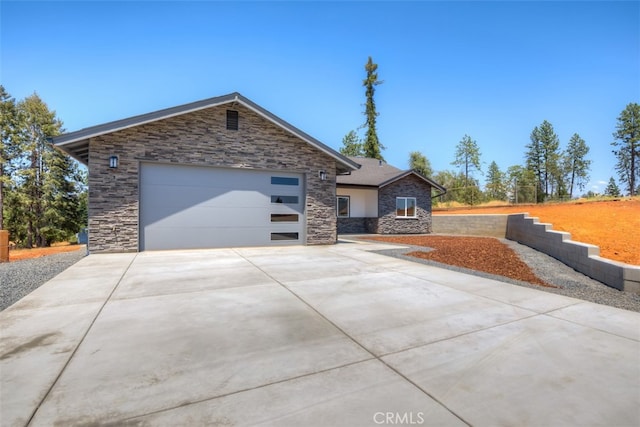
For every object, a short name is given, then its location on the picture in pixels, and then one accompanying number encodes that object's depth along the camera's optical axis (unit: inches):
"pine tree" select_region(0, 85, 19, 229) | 934.5
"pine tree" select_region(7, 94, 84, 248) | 970.1
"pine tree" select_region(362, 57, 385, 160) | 1414.9
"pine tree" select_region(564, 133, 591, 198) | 1756.9
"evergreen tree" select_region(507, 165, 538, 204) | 812.0
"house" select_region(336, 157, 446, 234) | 676.7
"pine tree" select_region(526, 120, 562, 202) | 1632.6
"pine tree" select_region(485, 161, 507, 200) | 1007.4
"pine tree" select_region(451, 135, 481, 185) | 1574.8
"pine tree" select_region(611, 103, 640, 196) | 1507.1
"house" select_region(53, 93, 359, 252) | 341.4
